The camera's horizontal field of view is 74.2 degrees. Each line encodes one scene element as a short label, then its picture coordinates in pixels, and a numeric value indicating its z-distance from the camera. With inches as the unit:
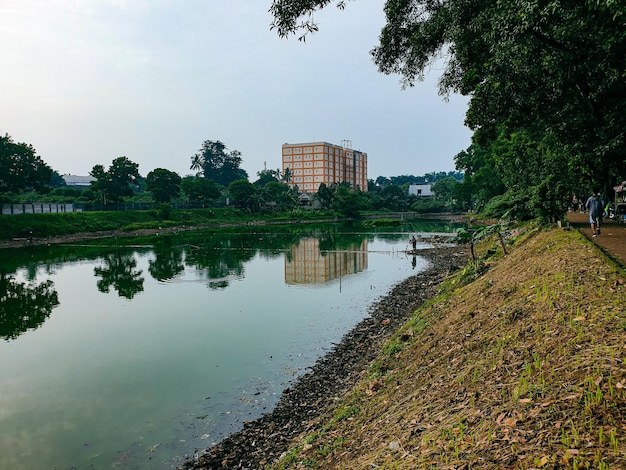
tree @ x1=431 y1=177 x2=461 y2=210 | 4389.8
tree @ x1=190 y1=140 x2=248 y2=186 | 5177.2
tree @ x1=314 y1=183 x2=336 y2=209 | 3976.4
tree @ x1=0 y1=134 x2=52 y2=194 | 2084.5
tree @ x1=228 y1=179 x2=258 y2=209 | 3565.5
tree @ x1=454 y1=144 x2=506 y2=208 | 2434.8
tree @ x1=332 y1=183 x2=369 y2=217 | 3932.1
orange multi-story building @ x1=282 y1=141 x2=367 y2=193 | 5280.5
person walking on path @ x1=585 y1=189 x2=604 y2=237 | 571.2
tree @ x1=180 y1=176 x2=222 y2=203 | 3307.1
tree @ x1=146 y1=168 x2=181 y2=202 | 3009.4
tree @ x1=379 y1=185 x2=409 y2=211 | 4483.3
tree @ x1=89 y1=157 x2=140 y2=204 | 2696.9
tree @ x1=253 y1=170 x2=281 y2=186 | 5103.3
